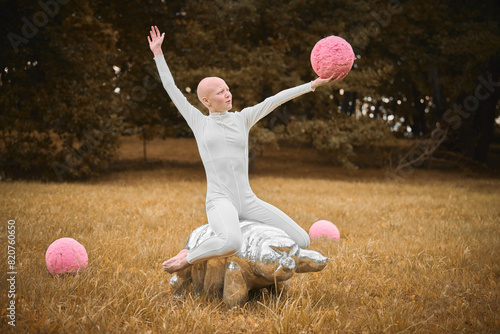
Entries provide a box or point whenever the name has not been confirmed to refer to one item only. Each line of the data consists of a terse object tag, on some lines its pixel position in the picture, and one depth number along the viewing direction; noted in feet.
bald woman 11.78
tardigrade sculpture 11.02
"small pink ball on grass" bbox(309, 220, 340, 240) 19.52
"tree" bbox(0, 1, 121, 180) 40.01
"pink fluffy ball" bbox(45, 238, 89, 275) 13.60
